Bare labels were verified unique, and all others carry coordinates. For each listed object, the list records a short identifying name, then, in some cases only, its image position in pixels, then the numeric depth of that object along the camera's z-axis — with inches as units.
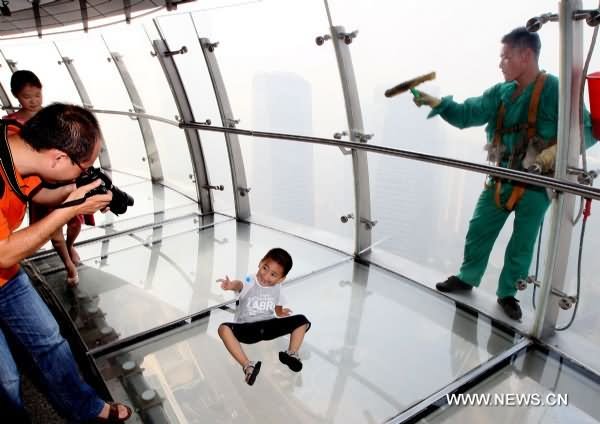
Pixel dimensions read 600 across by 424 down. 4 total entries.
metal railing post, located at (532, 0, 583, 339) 66.7
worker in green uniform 80.9
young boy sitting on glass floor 79.2
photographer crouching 47.9
